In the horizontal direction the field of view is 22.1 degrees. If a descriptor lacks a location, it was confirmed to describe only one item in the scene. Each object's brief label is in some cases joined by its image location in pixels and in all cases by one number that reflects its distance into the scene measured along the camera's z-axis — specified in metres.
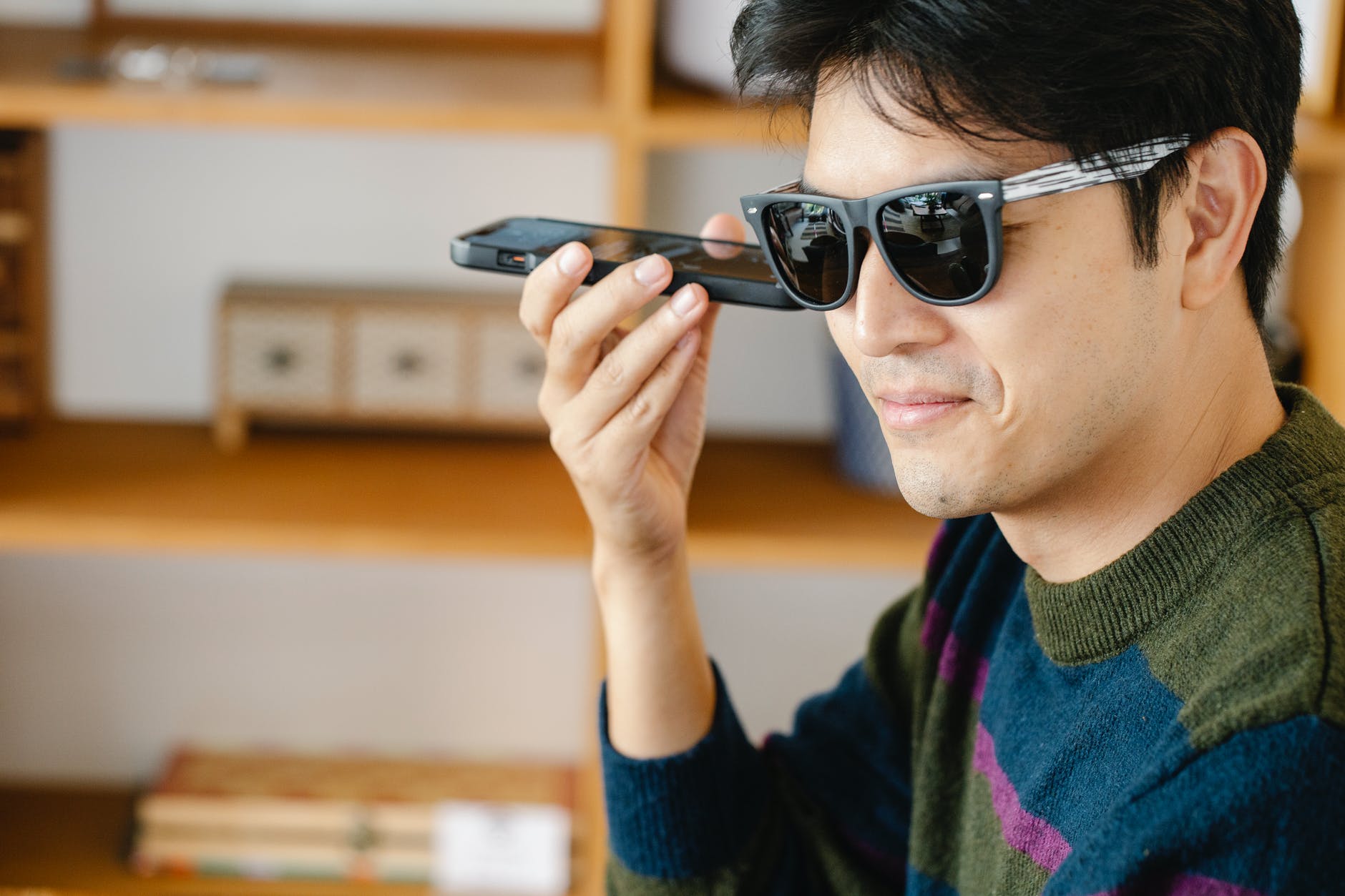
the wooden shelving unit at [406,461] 1.70
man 1.21
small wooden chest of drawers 2.03
